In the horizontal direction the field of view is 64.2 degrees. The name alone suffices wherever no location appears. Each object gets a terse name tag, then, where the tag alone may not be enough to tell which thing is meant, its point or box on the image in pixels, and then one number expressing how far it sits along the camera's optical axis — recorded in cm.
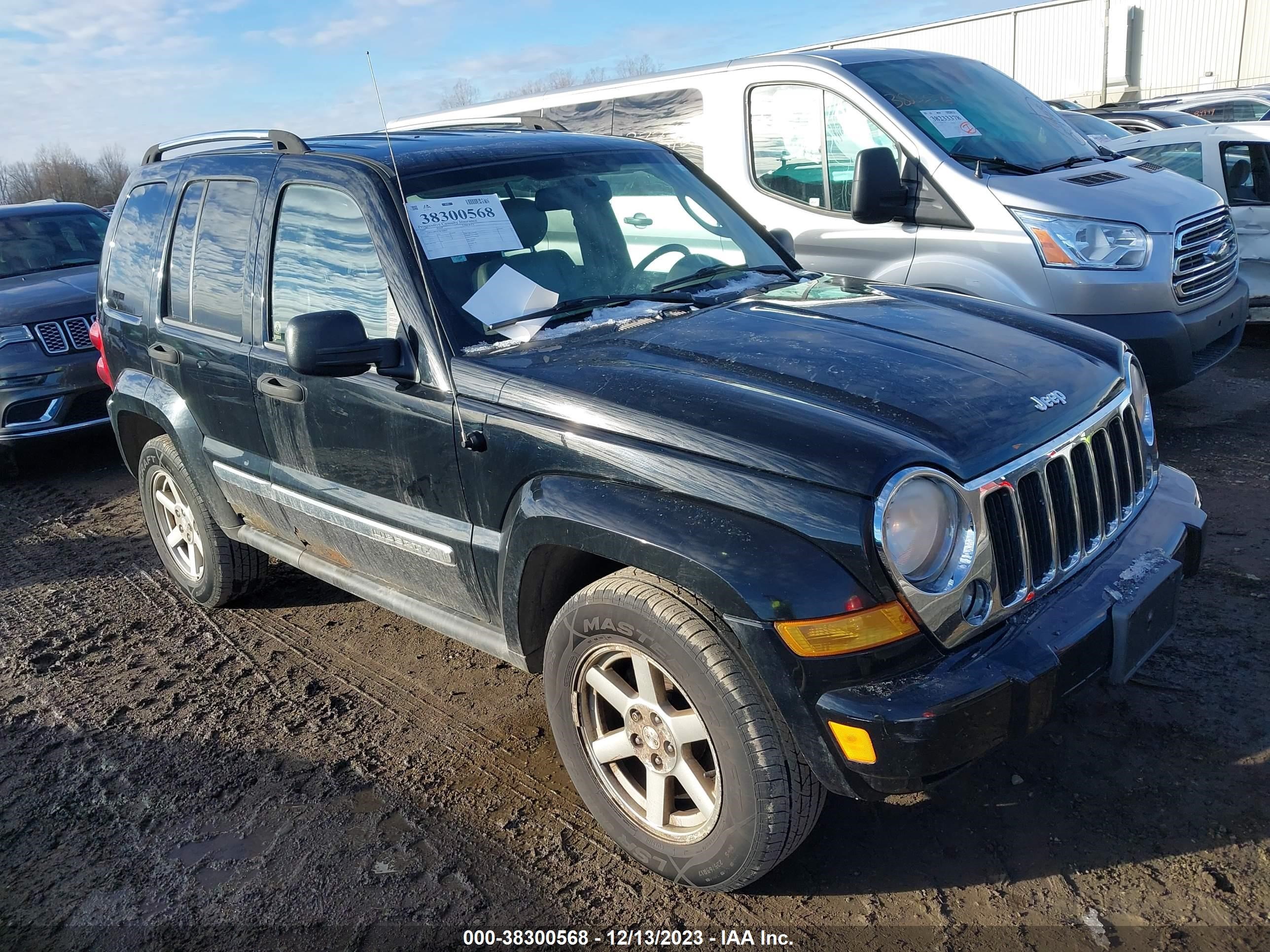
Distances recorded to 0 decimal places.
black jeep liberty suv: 231
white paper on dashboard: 318
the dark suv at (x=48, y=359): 732
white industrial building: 3228
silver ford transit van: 531
